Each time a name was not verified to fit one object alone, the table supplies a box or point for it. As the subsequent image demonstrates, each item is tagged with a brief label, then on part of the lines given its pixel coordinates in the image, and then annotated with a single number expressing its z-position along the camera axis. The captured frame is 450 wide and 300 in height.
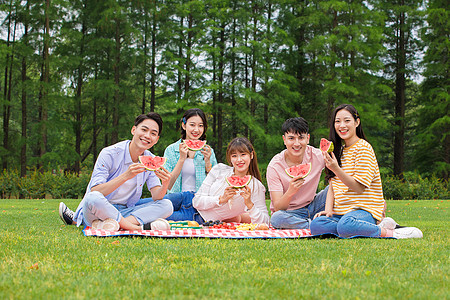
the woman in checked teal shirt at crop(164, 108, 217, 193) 6.01
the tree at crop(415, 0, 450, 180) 20.91
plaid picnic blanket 4.09
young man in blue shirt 4.43
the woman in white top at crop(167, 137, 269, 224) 5.28
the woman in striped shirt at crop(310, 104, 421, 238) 4.23
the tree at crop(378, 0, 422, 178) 22.98
